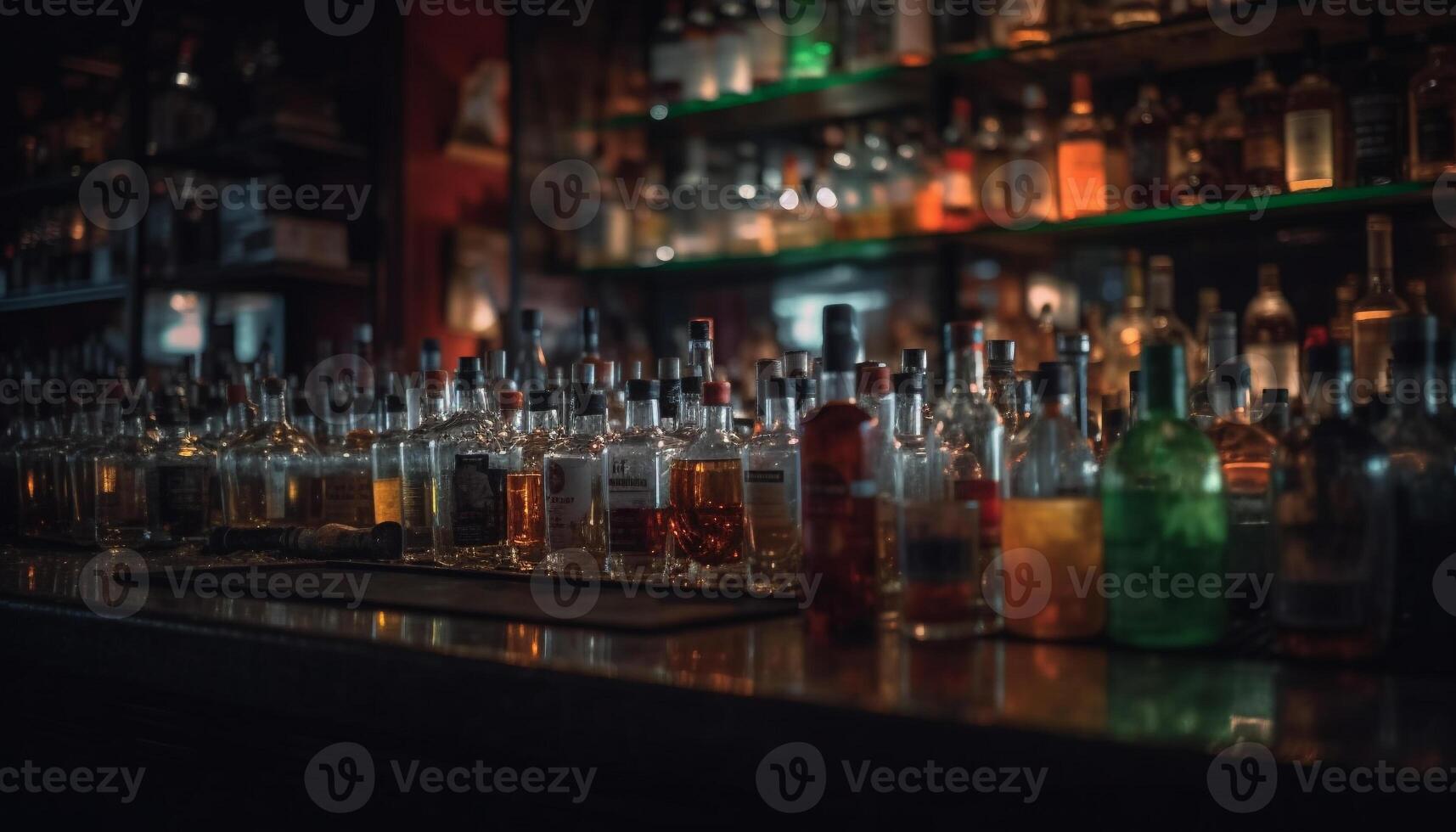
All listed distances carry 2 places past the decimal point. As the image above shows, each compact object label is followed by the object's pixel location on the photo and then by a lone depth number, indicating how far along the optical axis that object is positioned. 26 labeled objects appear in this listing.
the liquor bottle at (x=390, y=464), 1.84
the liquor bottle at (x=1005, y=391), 1.48
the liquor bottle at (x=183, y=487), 1.98
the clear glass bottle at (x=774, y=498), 1.32
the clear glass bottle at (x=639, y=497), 1.52
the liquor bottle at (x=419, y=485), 1.78
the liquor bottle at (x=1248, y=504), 1.24
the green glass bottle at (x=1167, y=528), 1.04
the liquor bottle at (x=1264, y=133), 2.57
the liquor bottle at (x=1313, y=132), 2.50
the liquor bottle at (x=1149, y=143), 2.75
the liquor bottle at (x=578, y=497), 1.58
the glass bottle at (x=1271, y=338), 2.59
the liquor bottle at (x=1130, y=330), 2.78
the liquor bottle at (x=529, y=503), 1.71
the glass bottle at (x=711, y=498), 1.51
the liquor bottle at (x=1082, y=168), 2.79
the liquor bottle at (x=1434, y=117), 2.38
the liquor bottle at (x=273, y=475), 2.02
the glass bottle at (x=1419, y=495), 0.99
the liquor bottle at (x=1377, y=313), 2.12
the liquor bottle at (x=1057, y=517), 1.09
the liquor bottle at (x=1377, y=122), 2.42
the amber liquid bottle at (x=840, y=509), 1.12
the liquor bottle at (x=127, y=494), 2.03
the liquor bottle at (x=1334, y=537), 0.97
